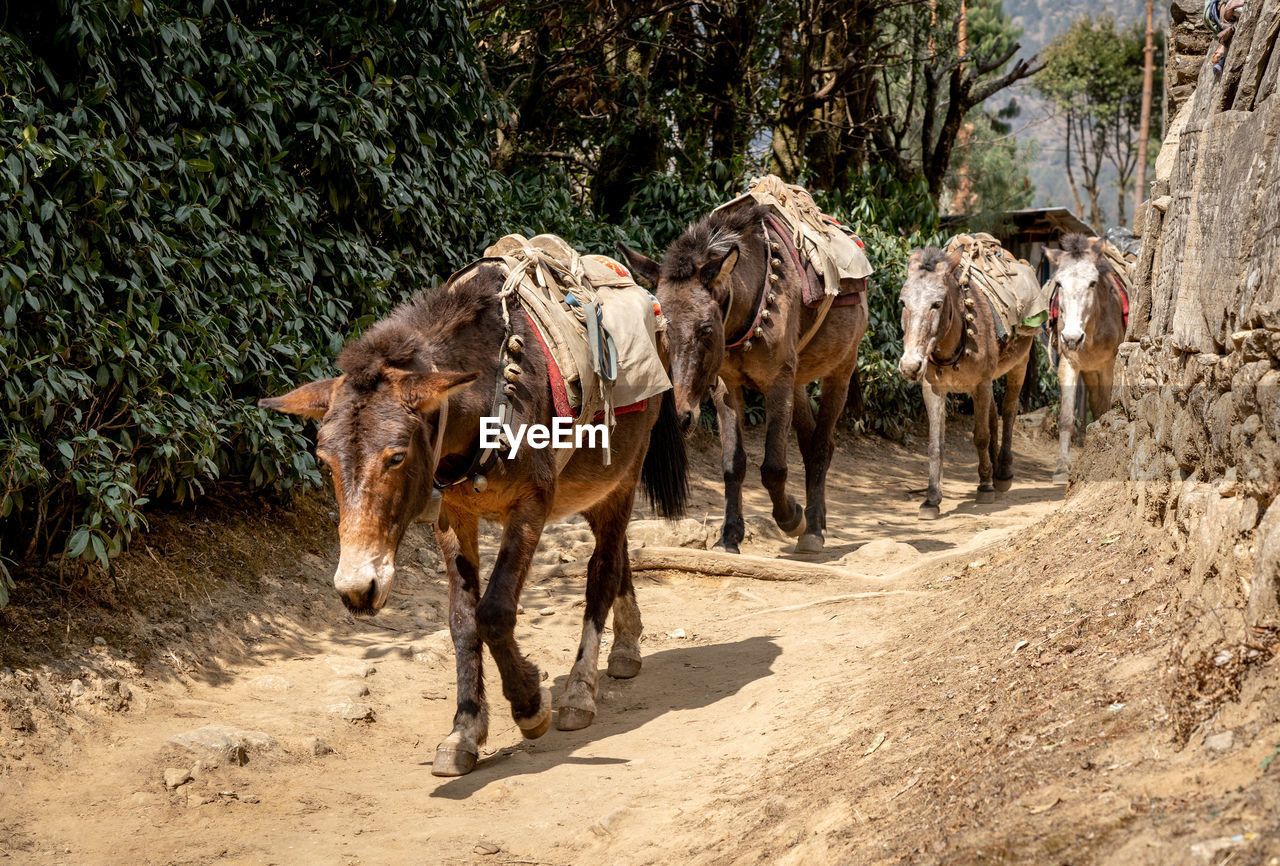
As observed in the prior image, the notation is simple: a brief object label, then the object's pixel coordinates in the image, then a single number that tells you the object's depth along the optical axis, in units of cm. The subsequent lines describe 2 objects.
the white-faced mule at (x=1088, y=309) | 1048
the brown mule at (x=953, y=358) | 904
